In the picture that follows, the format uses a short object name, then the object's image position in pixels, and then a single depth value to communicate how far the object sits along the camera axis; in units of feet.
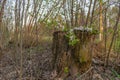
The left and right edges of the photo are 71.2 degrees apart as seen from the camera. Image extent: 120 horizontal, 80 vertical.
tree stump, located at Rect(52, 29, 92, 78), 5.97
